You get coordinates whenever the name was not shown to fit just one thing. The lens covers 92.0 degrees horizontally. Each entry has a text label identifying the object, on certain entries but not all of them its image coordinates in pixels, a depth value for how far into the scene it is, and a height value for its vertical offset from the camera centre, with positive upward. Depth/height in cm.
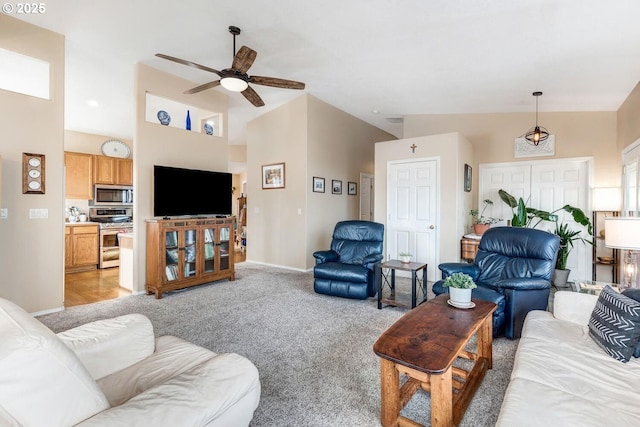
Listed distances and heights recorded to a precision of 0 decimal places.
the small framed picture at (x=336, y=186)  628 +49
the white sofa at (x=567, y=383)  124 -82
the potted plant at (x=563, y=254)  464 -66
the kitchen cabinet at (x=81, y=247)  545 -69
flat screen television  429 +26
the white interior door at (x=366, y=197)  728 +32
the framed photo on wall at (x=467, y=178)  514 +56
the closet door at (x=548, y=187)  499 +40
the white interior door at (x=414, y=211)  505 -1
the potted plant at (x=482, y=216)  545 -11
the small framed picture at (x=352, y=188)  678 +48
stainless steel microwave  616 +29
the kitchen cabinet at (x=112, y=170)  618 +80
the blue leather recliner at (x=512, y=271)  275 -63
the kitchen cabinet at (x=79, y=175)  584 +65
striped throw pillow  167 -65
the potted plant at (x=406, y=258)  381 -59
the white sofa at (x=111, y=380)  87 -65
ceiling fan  301 +143
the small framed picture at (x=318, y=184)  577 +48
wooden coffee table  154 -75
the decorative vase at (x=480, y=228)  495 -28
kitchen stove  582 -36
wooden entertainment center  411 -62
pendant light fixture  462 +117
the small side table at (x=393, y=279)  352 -82
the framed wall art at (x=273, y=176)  599 +67
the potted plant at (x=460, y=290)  225 -58
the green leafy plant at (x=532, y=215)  464 -6
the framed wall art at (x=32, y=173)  327 +38
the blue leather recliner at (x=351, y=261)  388 -70
